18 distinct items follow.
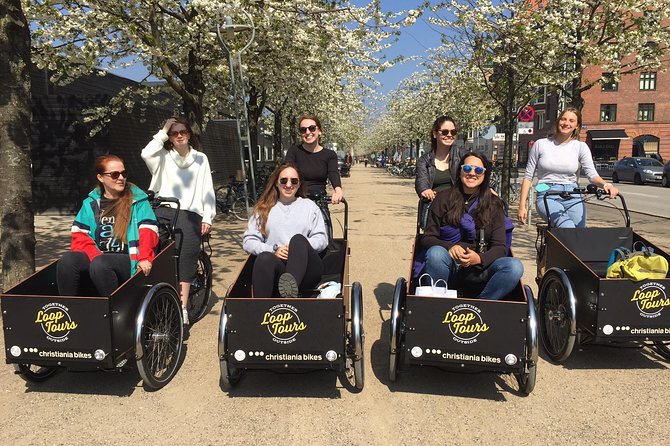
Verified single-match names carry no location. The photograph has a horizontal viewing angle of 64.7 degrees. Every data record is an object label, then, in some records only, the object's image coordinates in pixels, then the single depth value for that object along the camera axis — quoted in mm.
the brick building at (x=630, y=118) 48250
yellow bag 3727
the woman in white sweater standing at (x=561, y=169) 5070
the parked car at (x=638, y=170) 26281
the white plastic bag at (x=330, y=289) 3779
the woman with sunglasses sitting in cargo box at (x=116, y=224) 3836
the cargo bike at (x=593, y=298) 3725
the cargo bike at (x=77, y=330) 3324
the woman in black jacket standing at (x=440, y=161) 4871
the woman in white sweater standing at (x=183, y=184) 4758
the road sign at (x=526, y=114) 13925
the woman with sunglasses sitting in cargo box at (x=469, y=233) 3889
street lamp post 8219
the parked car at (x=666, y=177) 25125
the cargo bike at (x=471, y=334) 3330
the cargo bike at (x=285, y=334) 3322
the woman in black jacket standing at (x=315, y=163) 5328
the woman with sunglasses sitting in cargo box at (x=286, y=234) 3801
